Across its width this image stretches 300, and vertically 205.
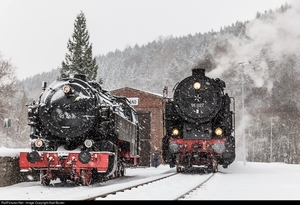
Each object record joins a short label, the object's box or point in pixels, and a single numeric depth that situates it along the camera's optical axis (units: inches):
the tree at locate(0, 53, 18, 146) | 1830.7
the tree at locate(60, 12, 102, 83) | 1688.0
